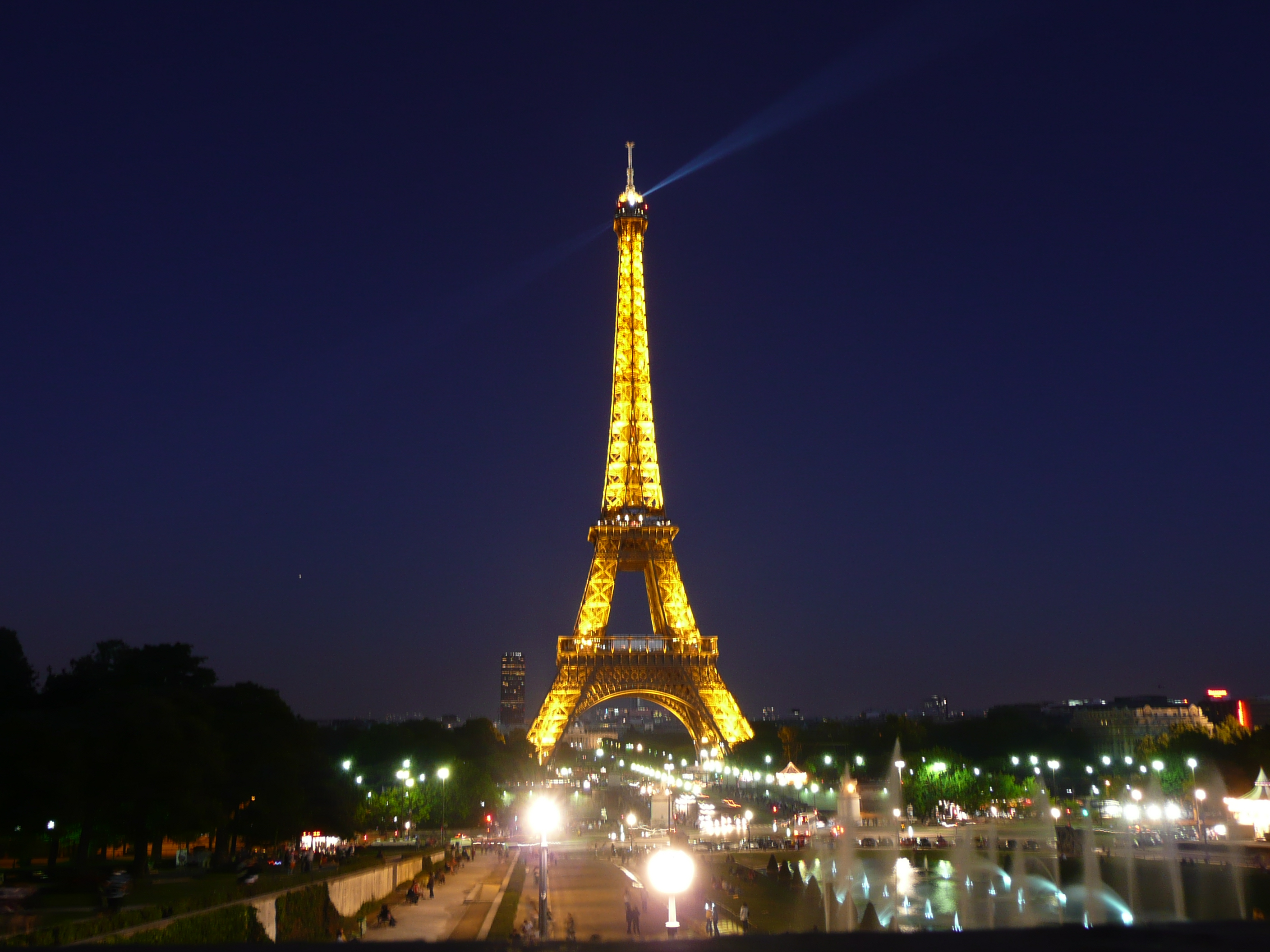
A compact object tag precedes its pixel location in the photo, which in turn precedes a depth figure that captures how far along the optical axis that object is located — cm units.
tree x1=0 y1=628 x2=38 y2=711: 5716
